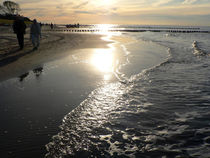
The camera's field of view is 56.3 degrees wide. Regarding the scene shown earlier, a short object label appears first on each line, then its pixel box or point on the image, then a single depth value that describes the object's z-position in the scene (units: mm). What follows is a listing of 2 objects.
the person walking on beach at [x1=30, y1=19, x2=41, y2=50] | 16438
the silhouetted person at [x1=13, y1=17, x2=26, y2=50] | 15550
